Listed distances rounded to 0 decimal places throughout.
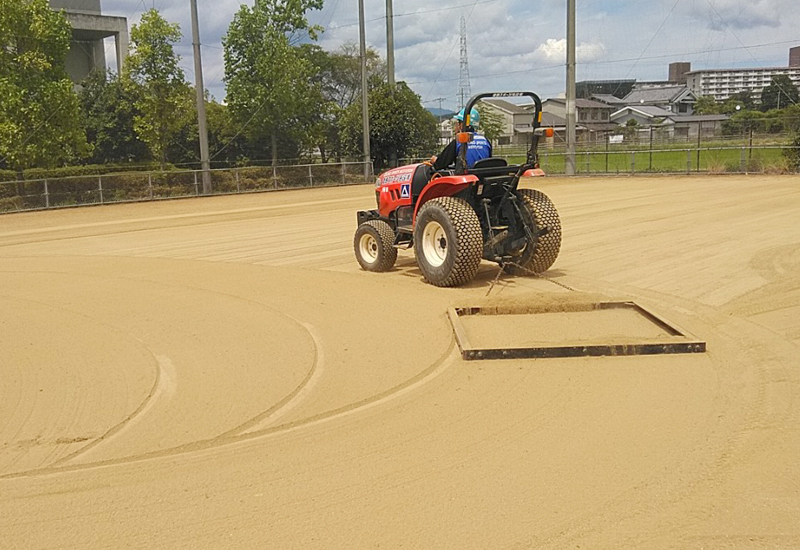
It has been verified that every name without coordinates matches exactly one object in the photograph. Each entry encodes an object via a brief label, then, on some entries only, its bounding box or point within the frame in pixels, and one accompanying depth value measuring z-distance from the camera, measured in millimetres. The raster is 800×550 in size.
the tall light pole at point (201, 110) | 33531
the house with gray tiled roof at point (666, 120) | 54072
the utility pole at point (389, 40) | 43188
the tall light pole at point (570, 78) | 38344
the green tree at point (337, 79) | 49938
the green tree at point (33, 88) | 28422
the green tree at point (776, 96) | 68312
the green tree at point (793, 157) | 31406
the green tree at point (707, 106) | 77312
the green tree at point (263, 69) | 39656
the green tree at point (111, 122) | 39844
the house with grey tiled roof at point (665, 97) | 90500
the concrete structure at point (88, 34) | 48969
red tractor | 9688
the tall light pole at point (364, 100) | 39938
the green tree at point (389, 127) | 44219
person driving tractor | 10321
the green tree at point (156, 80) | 34344
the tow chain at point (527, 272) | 9913
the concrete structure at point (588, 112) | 76231
